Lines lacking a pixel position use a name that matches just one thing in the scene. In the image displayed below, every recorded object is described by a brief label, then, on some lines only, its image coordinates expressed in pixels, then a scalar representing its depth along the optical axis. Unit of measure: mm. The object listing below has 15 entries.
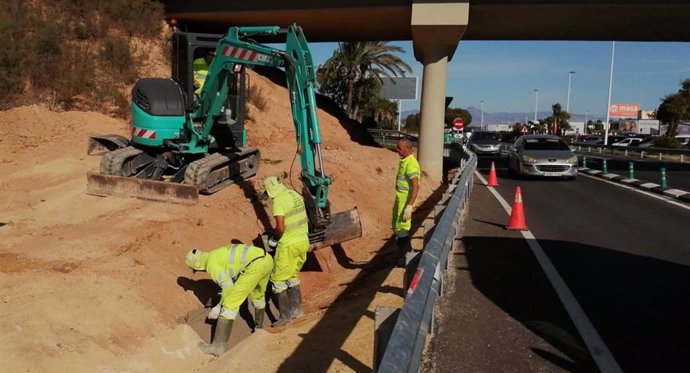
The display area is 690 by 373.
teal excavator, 9094
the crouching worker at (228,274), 6969
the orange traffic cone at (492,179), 19039
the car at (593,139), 63141
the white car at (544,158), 20375
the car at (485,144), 38625
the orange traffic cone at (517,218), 10617
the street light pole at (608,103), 54625
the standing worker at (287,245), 7371
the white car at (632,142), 52722
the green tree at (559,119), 102862
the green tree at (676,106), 62188
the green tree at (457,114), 100838
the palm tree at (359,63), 40844
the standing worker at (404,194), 8289
